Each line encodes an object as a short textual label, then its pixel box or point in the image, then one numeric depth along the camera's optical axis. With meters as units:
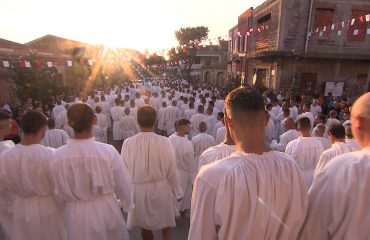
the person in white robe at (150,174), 4.23
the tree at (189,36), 56.12
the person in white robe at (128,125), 10.45
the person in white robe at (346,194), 1.68
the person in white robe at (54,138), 6.71
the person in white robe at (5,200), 3.66
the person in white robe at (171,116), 11.61
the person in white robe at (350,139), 4.70
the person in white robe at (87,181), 3.17
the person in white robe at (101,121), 9.85
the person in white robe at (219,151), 3.63
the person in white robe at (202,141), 6.37
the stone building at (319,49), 17.75
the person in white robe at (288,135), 6.81
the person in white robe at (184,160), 5.79
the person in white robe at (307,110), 9.19
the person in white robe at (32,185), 3.28
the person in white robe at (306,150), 5.28
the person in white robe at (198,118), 9.51
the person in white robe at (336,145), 4.25
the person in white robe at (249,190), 1.88
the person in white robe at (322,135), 5.98
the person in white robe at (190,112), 10.92
